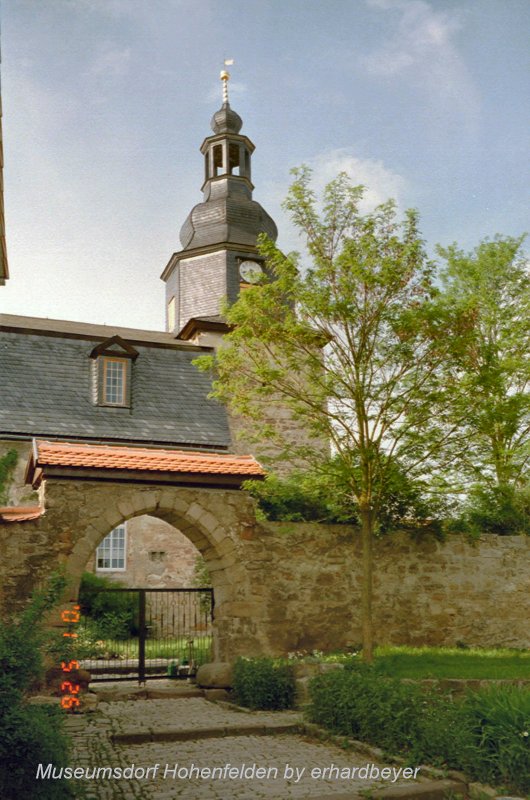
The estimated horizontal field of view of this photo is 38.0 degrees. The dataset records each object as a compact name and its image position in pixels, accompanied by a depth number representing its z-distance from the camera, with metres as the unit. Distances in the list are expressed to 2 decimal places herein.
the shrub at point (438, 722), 5.61
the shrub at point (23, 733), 4.74
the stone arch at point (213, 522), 10.67
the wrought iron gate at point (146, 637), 11.84
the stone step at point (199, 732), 7.70
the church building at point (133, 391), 18.62
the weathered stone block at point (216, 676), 10.38
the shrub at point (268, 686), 9.38
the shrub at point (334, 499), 10.62
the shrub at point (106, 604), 17.03
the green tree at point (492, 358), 10.63
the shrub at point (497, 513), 13.35
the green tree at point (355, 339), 10.30
